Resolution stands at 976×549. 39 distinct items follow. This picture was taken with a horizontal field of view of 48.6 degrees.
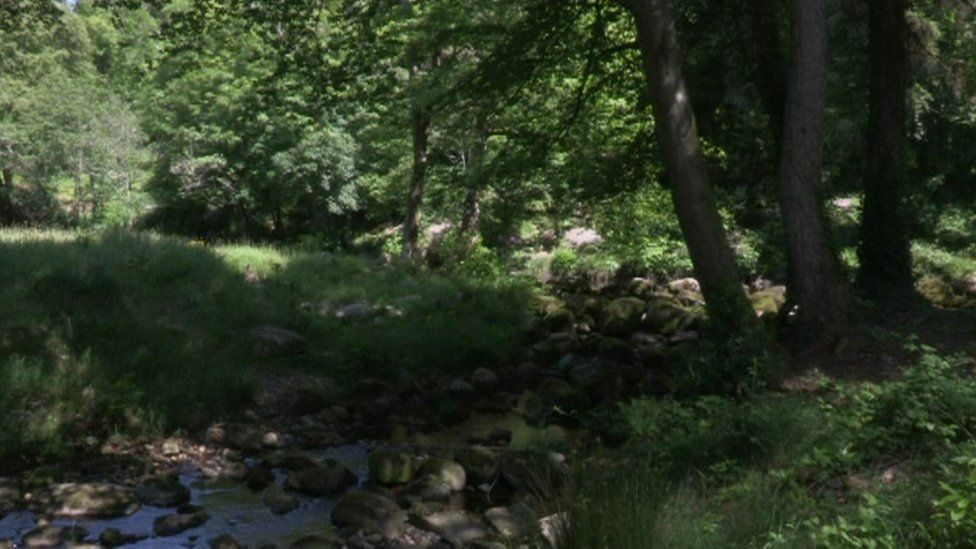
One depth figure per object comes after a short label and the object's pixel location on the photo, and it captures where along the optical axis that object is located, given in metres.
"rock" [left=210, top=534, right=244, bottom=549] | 8.83
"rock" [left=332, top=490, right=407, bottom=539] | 9.46
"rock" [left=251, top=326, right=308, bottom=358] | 14.90
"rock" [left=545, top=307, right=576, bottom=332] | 19.52
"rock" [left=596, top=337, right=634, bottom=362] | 17.56
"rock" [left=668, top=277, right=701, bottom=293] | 24.00
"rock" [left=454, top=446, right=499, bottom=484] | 10.70
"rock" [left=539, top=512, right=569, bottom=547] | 5.35
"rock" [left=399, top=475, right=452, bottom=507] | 10.28
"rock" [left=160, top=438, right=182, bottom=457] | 12.00
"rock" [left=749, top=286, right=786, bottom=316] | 18.98
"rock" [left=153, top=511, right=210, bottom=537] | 9.42
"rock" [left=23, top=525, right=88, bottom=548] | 8.94
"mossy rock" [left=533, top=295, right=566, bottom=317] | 20.25
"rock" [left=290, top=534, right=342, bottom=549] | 8.84
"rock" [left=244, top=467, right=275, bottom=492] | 10.95
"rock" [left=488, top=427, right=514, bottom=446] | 12.86
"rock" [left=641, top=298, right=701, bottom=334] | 19.42
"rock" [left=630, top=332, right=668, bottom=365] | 16.98
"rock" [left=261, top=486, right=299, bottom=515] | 10.13
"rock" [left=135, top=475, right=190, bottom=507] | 10.29
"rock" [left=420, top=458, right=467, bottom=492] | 10.59
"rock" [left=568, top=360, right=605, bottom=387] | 14.91
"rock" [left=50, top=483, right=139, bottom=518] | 9.86
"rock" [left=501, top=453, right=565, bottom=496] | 8.62
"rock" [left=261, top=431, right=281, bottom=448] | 12.54
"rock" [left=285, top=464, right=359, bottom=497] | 10.66
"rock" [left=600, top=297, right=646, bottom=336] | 19.72
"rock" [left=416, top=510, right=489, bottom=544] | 9.20
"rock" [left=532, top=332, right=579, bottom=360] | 17.75
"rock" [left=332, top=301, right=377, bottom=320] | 17.50
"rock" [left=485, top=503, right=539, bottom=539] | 6.33
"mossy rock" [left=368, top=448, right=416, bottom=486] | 10.84
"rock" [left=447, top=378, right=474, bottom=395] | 15.34
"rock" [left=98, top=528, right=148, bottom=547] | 9.02
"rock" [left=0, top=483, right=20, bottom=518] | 9.93
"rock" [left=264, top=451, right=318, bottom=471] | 11.41
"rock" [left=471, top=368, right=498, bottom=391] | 15.66
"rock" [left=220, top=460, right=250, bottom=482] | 11.28
